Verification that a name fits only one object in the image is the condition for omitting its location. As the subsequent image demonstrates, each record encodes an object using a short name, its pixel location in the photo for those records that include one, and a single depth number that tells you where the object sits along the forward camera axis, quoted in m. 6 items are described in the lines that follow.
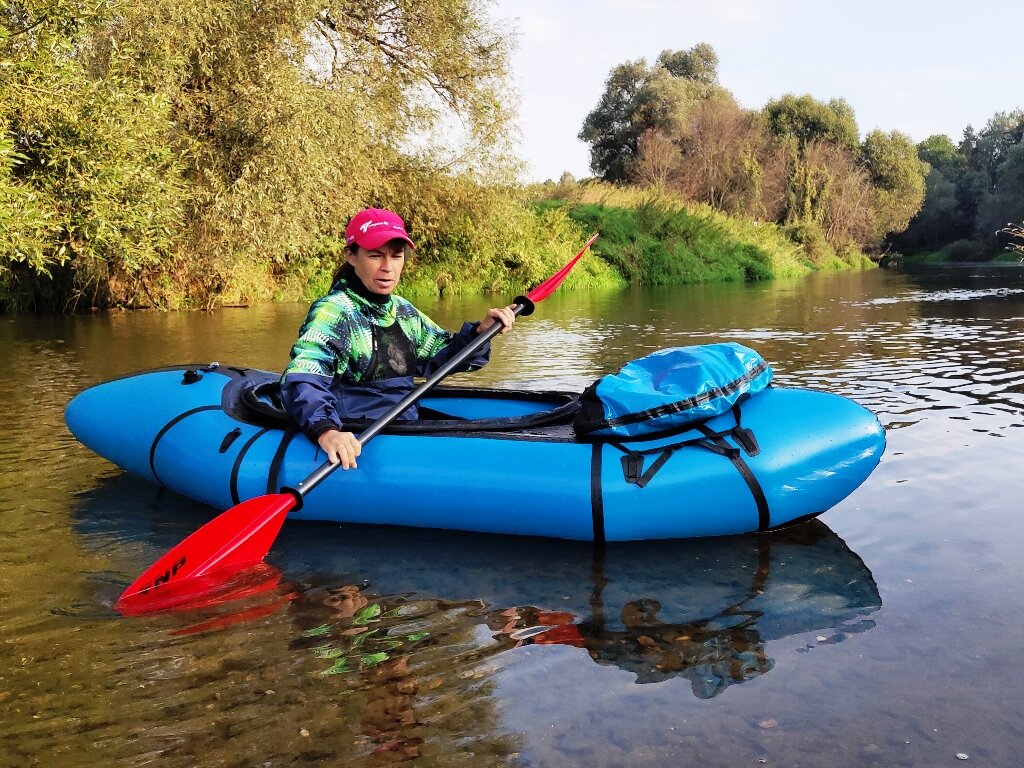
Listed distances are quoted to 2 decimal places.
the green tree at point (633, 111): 33.84
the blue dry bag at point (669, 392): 3.21
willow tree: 7.61
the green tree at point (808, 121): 37.16
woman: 3.44
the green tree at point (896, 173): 38.53
